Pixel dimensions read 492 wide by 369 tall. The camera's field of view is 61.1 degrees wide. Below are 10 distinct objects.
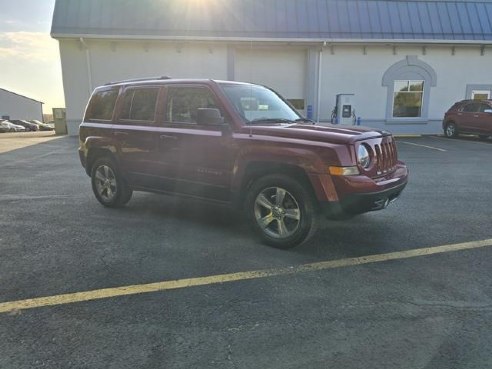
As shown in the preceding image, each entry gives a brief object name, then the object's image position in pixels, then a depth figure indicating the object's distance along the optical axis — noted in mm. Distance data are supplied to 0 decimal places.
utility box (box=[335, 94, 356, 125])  18719
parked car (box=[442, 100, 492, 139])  16750
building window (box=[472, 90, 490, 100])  19938
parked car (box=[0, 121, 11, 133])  48544
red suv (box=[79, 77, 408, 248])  4320
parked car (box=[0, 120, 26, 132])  50625
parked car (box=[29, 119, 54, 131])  60288
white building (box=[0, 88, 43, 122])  78744
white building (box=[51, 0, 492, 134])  18141
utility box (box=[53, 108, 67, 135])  21094
